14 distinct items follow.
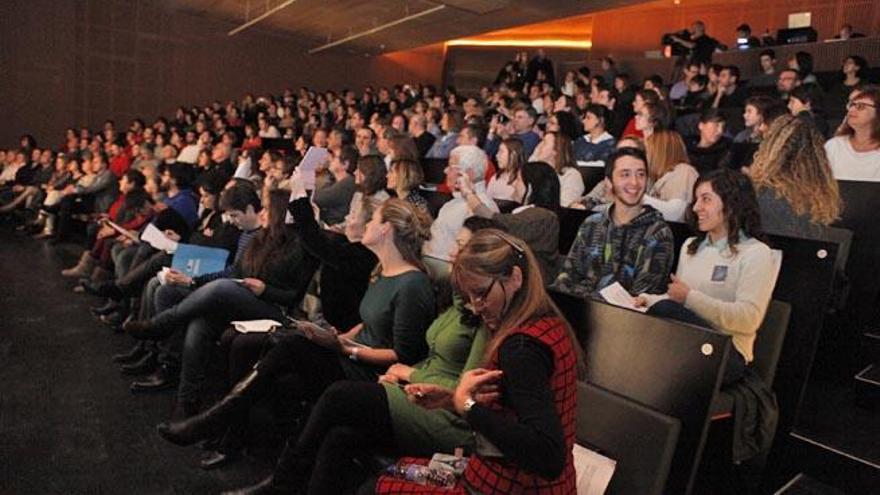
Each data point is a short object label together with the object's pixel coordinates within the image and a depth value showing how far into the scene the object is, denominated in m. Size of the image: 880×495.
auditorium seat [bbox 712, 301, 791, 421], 2.02
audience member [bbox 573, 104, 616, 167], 4.79
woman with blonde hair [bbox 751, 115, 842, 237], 2.50
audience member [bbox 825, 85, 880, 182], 2.90
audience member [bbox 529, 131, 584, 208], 3.82
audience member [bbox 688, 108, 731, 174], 4.07
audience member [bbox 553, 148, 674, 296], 2.28
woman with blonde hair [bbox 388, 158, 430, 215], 3.28
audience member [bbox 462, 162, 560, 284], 2.77
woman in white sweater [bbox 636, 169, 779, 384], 1.96
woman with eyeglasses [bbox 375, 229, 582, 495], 1.28
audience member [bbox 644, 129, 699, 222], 2.99
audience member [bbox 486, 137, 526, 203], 3.70
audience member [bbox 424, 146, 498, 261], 3.08
